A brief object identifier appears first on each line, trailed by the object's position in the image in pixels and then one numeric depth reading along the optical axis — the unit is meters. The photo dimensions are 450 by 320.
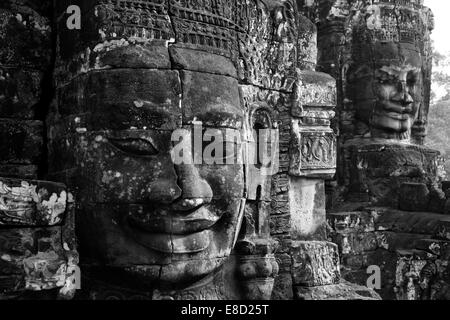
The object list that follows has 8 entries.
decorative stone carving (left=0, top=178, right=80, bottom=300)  3.44
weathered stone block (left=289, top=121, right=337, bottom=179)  5.22
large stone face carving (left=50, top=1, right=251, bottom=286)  3.80
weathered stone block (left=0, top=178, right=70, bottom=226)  3.46
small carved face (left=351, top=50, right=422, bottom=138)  9.77
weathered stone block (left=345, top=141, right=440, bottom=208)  9.48
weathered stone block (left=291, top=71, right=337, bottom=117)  5.30
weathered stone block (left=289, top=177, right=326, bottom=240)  5.26
